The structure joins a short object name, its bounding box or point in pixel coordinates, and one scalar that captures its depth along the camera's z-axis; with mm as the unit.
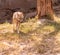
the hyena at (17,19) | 13477
